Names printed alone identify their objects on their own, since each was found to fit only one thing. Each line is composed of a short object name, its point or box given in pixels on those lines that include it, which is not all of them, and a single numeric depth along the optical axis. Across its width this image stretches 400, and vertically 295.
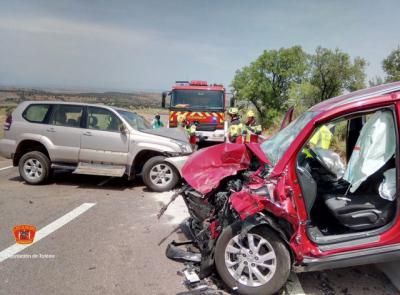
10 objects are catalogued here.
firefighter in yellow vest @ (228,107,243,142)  8.30
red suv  2.88
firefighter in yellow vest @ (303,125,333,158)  4.50
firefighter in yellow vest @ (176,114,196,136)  10.00
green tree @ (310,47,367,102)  35.97
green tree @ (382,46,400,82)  25.78
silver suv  6.59
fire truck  11.53
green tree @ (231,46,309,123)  43.50
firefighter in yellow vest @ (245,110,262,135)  7.96
